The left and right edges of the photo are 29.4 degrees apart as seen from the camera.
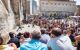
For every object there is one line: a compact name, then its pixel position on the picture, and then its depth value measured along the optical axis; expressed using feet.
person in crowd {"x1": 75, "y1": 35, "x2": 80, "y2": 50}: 10.09
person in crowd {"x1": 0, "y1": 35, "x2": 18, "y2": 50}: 8.27
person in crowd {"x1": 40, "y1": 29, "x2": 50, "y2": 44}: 11.59
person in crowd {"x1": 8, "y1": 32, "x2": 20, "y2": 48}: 11.62
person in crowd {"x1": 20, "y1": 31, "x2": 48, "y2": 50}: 8.23
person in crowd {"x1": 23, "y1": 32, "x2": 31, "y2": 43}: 11.69
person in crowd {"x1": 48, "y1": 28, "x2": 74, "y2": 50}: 8.71
